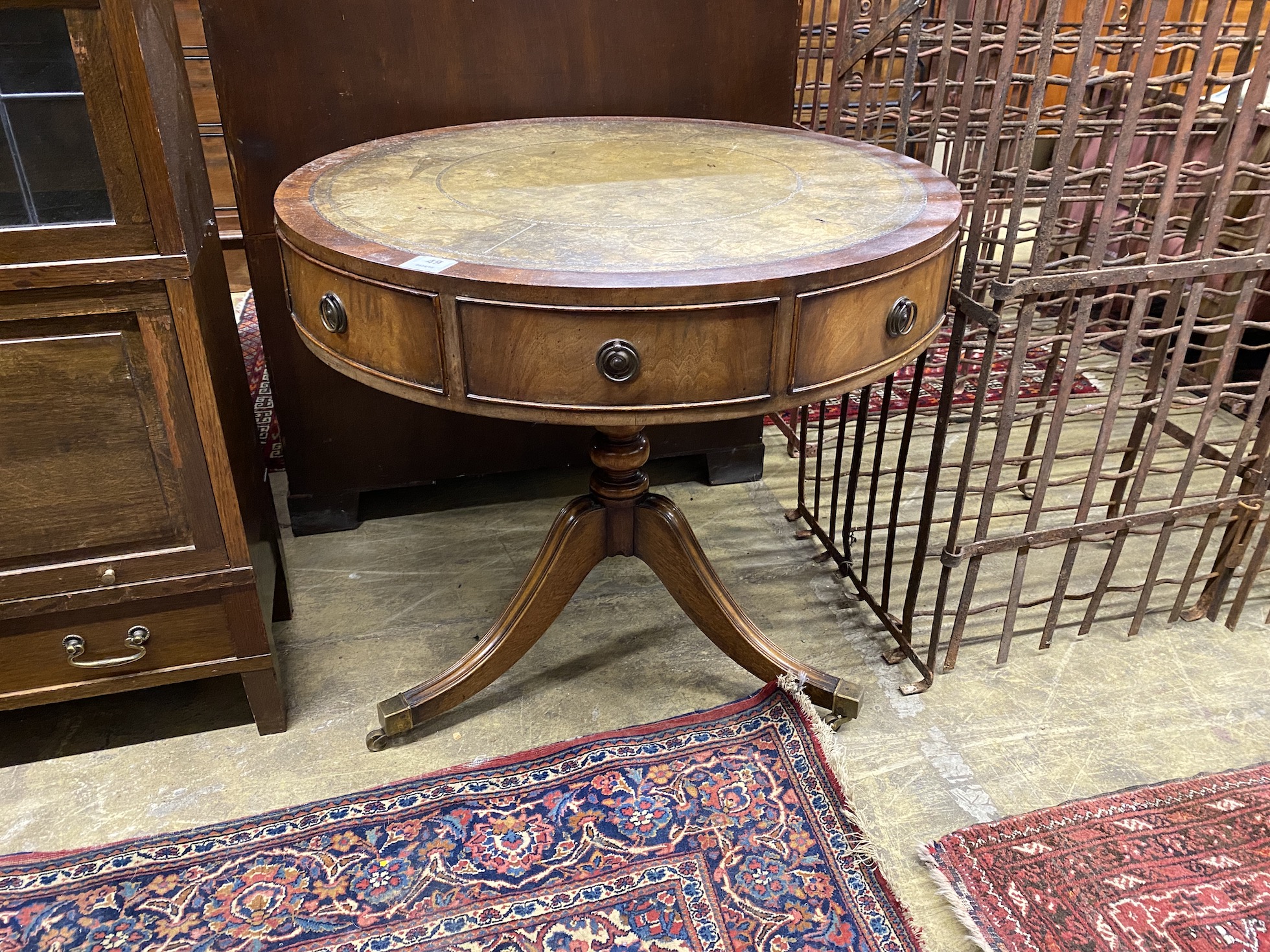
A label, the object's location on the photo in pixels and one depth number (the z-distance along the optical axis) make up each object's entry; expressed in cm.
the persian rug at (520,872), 129
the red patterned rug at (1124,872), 129
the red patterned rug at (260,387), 261
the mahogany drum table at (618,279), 106
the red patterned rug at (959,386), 283
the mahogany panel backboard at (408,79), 176
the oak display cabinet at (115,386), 117
